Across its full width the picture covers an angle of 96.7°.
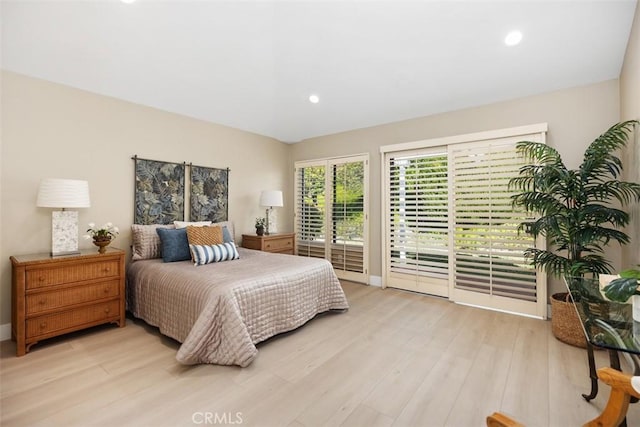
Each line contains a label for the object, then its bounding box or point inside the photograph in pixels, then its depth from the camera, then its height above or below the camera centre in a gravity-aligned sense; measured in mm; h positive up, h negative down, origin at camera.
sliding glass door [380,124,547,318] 3188 -81
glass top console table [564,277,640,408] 1105 -473
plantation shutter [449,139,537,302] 3178 -95
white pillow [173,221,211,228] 3519 -116
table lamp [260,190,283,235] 4578 +264
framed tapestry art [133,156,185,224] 3475 +294
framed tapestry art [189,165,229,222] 3996 +305
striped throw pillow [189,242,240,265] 2998 -418
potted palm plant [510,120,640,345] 2340 +111
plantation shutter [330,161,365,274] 4531 -4
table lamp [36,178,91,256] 2549 +87
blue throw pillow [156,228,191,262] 3105 -334
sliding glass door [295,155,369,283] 4523 +45
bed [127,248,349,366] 2129 -755
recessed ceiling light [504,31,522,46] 2486 +1590
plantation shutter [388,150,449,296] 3744 -76
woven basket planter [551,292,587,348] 2453 -947
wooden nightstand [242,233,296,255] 4344 -434
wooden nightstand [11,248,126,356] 2318 -711
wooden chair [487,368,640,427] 1184 -778
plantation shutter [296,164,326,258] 4941 +97
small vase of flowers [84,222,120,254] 2820 -208
